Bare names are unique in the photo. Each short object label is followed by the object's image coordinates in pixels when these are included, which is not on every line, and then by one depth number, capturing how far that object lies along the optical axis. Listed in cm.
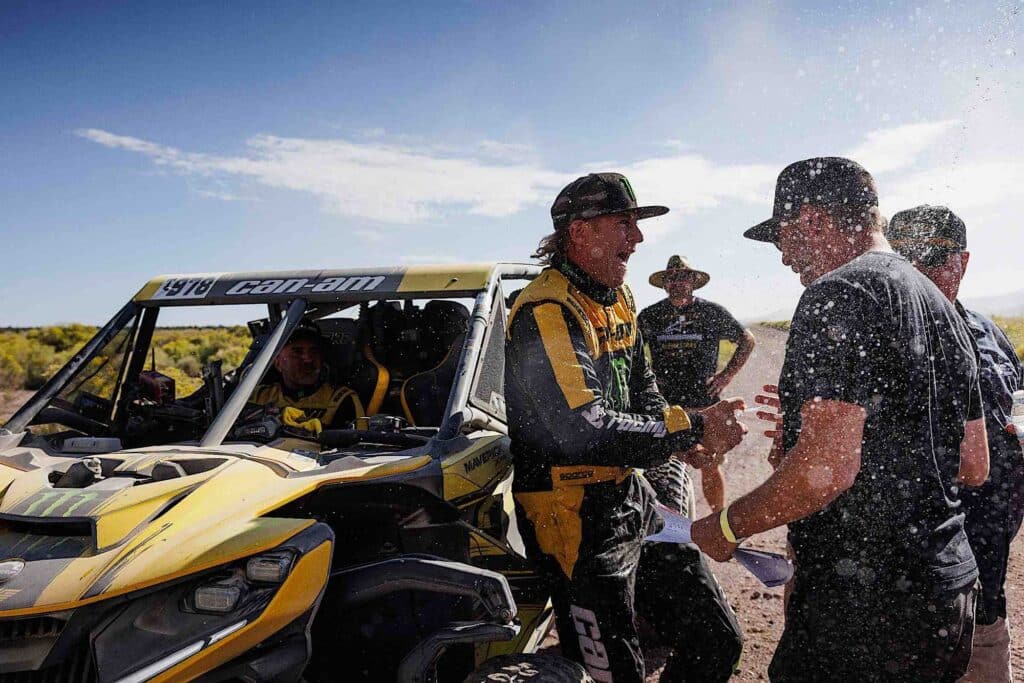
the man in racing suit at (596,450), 271
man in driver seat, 438
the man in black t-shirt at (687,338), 646
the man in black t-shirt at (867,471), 210
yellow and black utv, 200
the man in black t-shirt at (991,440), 328
